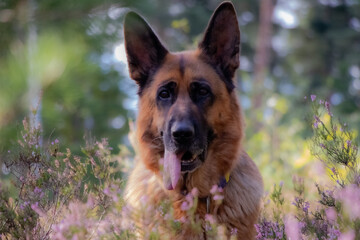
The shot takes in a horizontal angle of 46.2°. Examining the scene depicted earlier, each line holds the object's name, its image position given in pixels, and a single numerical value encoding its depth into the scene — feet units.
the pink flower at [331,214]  7.77
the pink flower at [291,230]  7.41
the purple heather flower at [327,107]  9.19
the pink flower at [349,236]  5.84
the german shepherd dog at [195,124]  11.25
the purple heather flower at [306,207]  9.01
